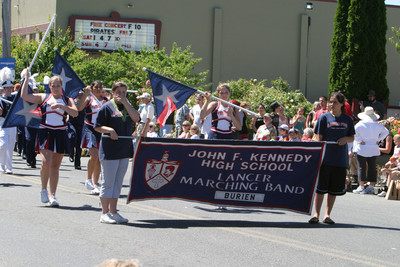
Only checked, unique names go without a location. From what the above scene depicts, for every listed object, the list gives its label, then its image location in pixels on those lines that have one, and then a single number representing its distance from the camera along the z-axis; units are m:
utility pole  25.12
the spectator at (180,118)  21.89
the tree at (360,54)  24.41
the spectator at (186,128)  18.80
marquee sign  36.75
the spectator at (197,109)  19.60
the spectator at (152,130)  19.75
